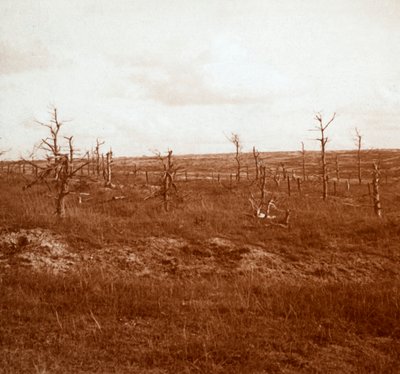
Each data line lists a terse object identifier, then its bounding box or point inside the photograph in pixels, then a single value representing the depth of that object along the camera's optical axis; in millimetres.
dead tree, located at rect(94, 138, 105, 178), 38503
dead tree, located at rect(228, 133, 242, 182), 38312
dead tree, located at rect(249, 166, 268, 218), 18517
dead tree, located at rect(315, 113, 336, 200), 28003
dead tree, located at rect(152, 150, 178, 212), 20078
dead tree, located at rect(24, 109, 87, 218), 15844
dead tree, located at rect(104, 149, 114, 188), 32750
